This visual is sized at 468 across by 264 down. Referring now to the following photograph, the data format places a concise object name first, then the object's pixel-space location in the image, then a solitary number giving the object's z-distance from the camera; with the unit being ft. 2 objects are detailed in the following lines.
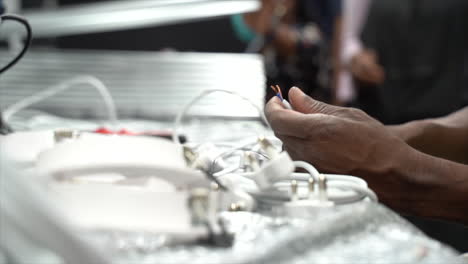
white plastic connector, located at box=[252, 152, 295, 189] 3.62
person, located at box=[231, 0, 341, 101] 10.43
